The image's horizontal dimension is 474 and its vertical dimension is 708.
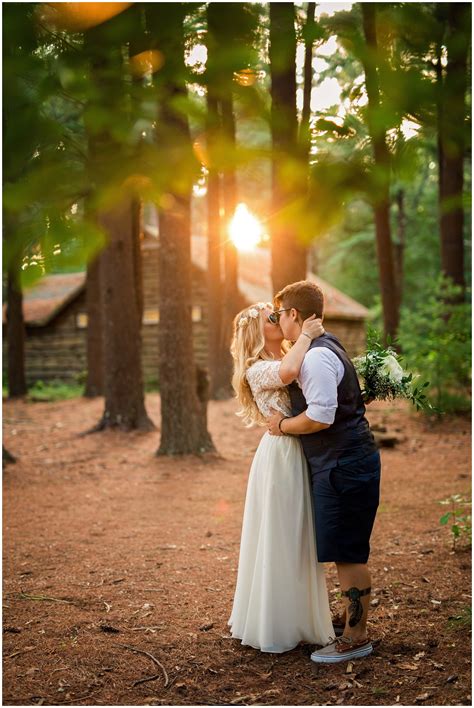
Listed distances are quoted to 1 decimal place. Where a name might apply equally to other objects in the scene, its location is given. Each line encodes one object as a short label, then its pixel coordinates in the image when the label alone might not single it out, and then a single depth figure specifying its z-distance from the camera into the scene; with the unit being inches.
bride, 164.6
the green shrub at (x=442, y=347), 498.0
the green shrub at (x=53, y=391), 823.1
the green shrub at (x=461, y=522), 217.9
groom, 159.3
